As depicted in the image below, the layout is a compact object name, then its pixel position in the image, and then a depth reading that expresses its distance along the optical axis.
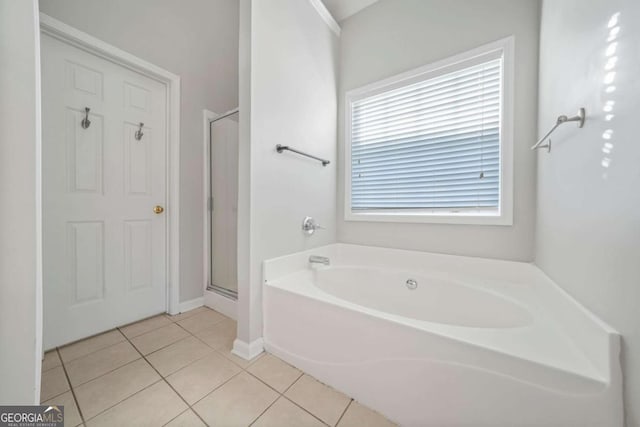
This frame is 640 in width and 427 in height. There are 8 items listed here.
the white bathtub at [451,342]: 0.65
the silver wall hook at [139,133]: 1.68
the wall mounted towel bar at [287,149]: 1.43
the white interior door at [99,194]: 1.34
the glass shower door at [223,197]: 2.05
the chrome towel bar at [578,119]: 0.78
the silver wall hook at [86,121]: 1.44
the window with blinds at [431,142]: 1.44
